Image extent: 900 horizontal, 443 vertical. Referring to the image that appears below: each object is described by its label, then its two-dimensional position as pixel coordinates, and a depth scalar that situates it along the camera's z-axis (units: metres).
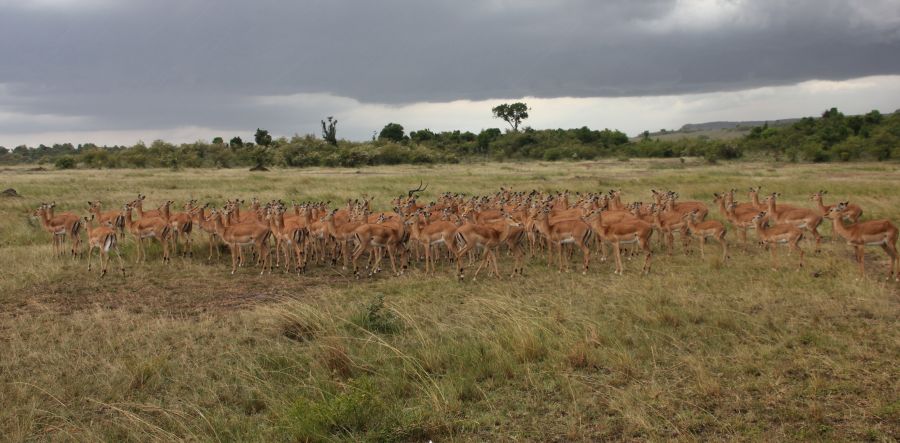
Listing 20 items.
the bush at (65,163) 57.03
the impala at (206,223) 15.42
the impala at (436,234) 13.92
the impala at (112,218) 15.82
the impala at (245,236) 13.95
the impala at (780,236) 13.30
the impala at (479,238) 13.33
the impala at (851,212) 16.44
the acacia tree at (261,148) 62.34
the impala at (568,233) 14.05
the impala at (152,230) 14.65
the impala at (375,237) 13.80
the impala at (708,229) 14.34
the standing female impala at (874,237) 12.05
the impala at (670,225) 15.30
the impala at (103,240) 13.09
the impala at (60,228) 15.09
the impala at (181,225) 15.52
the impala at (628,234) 13.45
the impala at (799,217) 15.45
